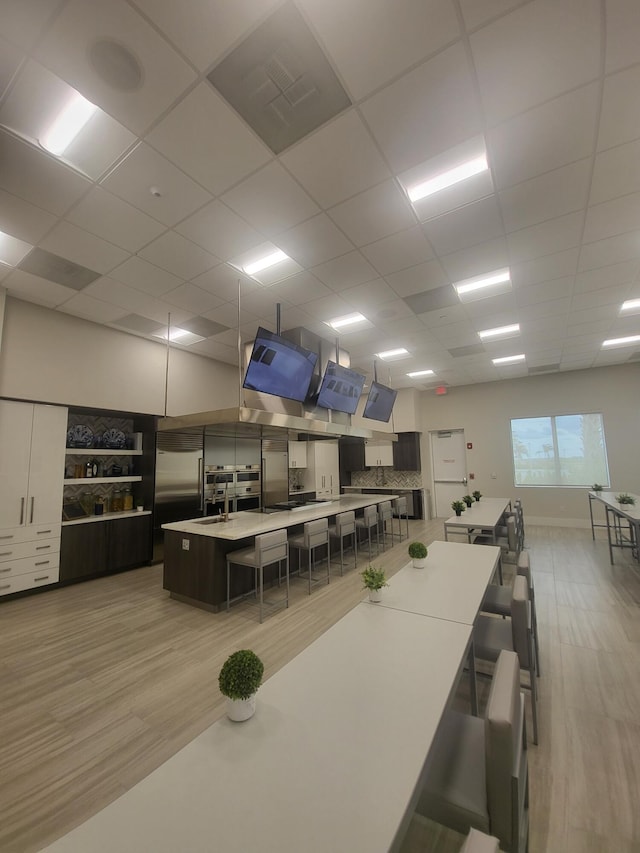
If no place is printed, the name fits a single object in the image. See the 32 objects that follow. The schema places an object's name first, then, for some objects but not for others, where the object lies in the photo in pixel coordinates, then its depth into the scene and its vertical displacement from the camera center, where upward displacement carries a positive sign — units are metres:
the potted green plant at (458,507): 5.02 -0.66
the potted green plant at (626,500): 5.25 -0.62
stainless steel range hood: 3.28 +0.46
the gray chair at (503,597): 2.41 -1.04
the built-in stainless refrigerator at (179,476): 5.53 -0.16
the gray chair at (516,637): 1.90 -1.07
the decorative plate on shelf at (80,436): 5.01 +0.46
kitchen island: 3.67 -0.97
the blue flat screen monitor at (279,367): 3.54 +1.05
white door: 9.28 -0.17
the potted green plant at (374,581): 2.02 -0.68
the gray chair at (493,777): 0.99 -1.06
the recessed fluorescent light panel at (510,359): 6.81 +2.00
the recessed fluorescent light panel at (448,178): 2.45 +2.06
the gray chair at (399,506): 6.55 -0.81
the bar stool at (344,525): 4.93 -0.88
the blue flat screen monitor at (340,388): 4.78 +1.08
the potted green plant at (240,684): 1.13 -0.71
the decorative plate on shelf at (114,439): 5.39 +0.44
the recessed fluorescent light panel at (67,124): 2.02 +2.08
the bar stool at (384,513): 6.08 -0.88
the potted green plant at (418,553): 2.63 -0.68
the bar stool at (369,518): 5.52 -0.89
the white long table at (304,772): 0.76 -0.81
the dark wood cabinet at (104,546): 4.56 -1.10
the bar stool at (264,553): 3.48 -0.92
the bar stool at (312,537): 4.18 -0.89
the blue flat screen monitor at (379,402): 6.03 +1.07
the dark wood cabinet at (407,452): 9.33 +0.27
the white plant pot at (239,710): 1.13 -0.79
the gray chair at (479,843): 0.70 -0.78
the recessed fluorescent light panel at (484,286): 3.95 +2.06
